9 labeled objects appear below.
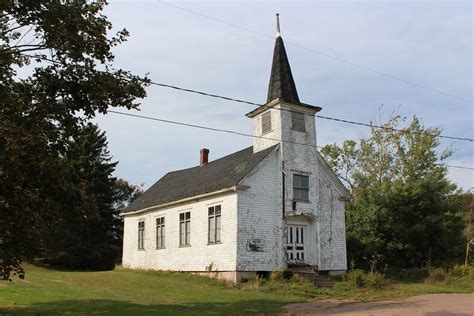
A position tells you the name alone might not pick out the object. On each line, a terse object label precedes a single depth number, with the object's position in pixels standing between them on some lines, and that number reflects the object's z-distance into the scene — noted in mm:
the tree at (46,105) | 11859
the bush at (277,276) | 22656
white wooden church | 23344
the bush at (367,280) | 21031
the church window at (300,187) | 24891
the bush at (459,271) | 25078
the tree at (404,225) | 28578
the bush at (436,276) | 23641
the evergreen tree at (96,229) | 39125
